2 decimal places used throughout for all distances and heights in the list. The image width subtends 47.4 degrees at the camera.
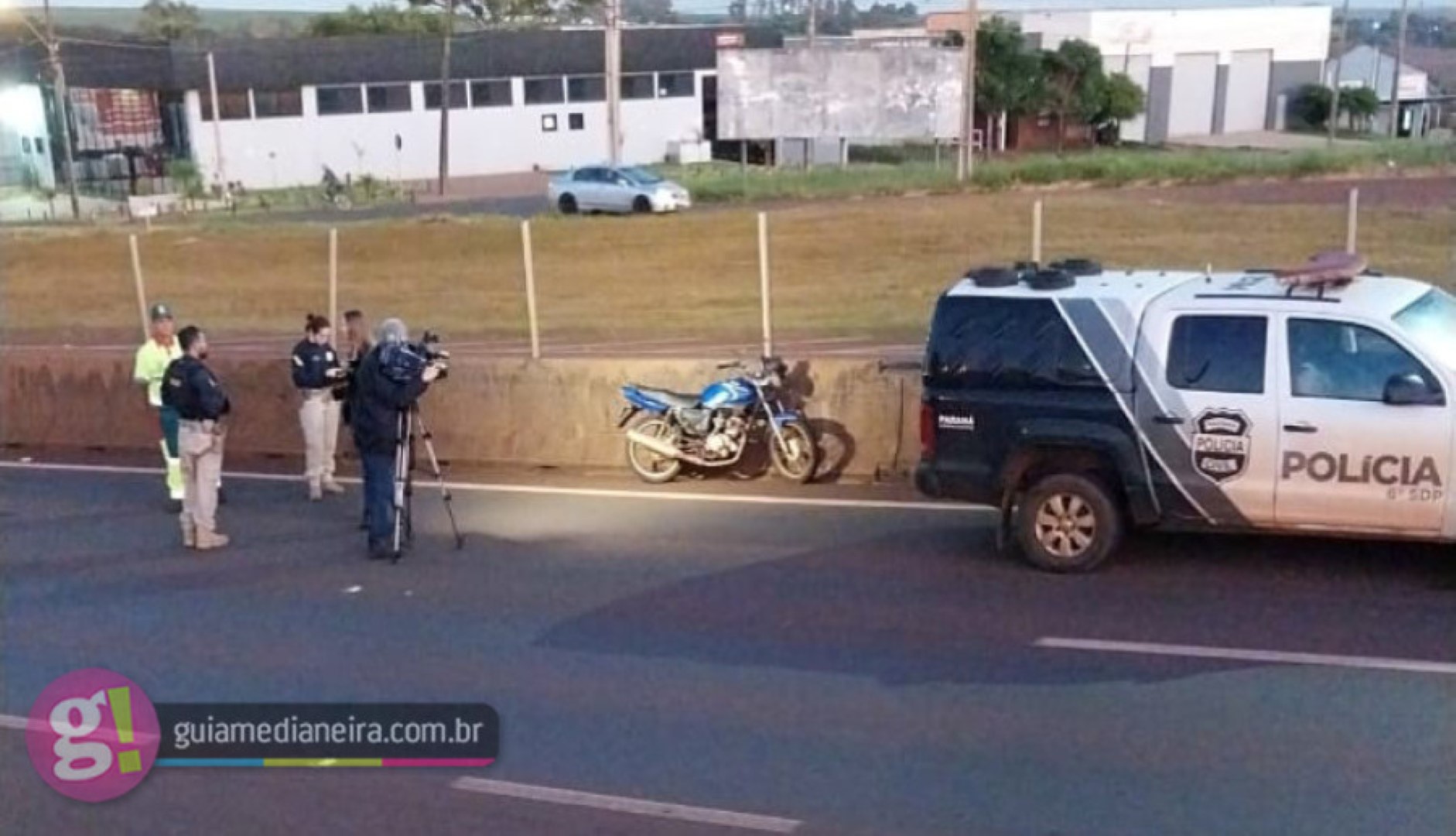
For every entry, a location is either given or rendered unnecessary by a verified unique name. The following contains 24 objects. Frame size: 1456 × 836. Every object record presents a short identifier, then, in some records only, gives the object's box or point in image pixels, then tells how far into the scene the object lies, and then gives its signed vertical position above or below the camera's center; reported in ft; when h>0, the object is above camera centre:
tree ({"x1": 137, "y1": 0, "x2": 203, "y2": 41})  366.43 +14.01
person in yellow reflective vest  48.24 -8.32
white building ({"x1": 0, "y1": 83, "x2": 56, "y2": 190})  208.23 -8.25
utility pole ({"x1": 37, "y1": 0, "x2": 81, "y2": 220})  171.22 -1.96
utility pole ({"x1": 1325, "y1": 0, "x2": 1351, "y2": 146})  229.04 -3.42
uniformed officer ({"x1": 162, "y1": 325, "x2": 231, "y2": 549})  41.29 -8.67
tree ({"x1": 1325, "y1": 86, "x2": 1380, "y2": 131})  290.56 -6.23
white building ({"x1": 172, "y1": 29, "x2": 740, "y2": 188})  240.32 -4.57
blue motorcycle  47.78 -10.13
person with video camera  39.27 -7.52
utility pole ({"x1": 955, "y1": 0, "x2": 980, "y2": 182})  138.92 -2.40
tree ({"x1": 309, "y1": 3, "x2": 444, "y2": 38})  342.85 +11.20
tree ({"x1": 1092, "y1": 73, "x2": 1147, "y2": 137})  250.57 -4.54
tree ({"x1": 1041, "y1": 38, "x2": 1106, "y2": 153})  245.24 -1.08
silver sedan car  153.07 -10.69
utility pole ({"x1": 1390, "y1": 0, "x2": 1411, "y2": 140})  239.71 -0.67
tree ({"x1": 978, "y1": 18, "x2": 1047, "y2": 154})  239.09 -0.68
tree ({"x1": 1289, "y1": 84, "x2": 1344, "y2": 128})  291.58 -6.31
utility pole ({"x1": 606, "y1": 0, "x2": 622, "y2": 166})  151.33 +0.06
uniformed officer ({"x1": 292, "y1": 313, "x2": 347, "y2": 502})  48.47 -9.22
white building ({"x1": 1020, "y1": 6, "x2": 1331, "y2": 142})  282.77 +2.26
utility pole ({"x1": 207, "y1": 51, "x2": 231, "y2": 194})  225.76 -6.92
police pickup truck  32.37 -6.71
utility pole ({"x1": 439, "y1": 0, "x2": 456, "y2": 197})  226.99 -3.58
